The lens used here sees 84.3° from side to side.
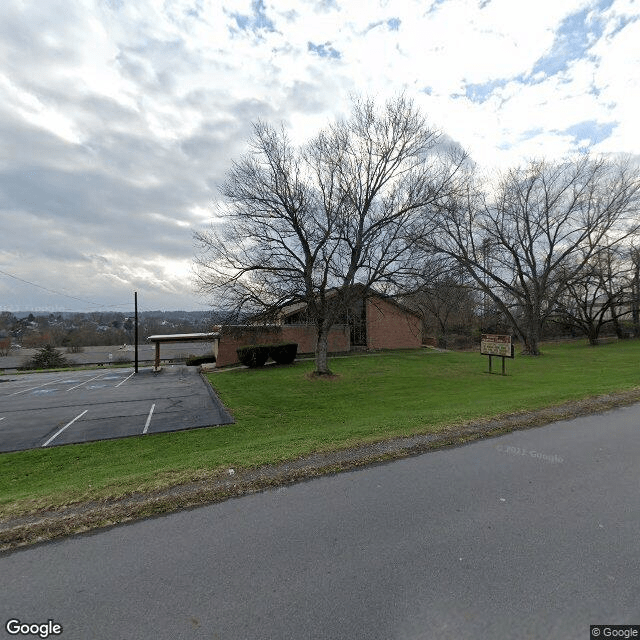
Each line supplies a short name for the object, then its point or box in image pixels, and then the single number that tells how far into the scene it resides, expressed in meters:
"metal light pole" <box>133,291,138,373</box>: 32.00
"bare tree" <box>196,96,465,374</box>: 17.11
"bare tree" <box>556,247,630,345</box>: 34.81
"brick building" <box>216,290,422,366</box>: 31.48
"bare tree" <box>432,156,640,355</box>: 27.62
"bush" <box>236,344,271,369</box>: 24.89
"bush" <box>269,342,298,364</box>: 25.50
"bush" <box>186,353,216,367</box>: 32.31
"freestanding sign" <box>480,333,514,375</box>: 17.52
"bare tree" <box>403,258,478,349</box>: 17.27
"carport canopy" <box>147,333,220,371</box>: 28.35
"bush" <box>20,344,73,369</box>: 44.12
